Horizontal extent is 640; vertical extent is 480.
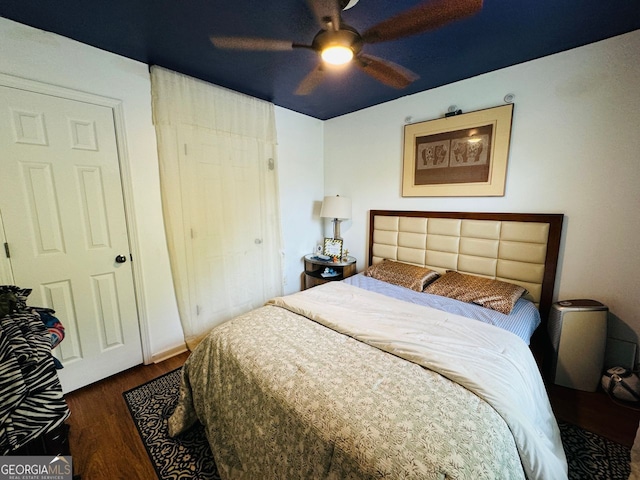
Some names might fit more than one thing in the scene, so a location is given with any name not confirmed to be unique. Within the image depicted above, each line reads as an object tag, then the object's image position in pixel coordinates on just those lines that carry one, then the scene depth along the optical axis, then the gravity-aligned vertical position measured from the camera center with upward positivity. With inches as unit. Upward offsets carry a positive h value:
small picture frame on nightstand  130.7 -22.3
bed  33.8 -30.2
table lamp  122.3 -2.4
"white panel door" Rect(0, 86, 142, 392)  65.4 -5.2
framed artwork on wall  87.3 +17.4
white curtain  88.0 +2.8
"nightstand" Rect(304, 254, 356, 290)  121.6 -32.4
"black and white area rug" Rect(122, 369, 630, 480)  53.6 -55.4
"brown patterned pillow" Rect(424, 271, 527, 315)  75.8 -27.7
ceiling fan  49.1 +36.3
